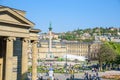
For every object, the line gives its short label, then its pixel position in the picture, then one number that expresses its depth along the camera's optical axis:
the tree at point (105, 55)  53.60
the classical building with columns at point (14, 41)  17.53
